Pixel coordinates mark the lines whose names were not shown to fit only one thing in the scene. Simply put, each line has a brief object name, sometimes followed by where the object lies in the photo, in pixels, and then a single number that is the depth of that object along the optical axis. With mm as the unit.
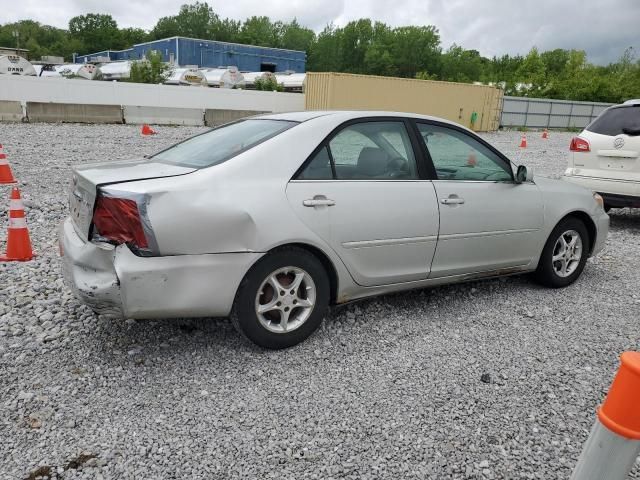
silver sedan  2934
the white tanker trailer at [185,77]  34431
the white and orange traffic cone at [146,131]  15687
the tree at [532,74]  46219
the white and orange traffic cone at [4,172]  7559
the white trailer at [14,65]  28656
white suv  6961
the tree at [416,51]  88562
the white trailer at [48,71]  37153
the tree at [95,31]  108500
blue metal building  49375
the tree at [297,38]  106000
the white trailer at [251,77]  37288
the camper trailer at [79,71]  37219
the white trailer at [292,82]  38500
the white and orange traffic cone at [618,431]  1312
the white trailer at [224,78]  36969
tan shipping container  23688
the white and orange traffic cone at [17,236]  4879
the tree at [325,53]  96875
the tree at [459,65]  89125
